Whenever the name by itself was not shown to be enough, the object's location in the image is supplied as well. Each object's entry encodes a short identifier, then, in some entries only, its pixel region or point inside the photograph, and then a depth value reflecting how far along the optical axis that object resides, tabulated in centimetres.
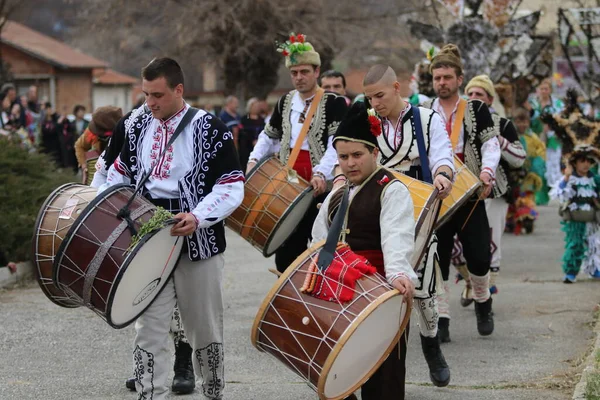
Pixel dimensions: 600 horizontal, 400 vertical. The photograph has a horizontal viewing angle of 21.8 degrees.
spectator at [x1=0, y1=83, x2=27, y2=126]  2565
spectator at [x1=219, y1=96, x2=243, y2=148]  2681
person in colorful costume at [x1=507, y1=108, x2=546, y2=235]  1952
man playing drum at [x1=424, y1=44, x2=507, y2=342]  1047
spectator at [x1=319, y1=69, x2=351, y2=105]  1226
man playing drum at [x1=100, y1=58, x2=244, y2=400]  762
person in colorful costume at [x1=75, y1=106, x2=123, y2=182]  1077
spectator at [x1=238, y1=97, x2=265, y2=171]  2705
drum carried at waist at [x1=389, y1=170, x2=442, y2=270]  797
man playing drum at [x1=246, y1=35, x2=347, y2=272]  1111
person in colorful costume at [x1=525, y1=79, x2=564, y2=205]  2297
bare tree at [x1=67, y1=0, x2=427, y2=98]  4182
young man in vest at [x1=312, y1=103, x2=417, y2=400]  732
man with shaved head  890
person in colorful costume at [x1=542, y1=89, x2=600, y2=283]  1453
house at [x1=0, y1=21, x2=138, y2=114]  6201
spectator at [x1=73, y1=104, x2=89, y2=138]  3163
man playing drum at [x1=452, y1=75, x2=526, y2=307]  1176
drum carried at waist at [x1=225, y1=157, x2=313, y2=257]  1038
